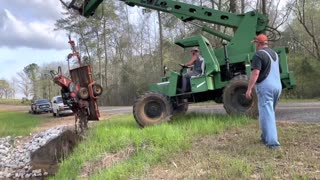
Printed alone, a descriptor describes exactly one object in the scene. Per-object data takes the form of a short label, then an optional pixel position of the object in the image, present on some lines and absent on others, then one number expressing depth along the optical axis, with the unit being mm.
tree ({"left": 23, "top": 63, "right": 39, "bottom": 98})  56599
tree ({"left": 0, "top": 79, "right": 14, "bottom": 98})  71310
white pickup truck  20158
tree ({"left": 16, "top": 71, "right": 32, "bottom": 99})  59204
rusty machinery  9246
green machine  7243
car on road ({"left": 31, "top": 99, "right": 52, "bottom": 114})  27349
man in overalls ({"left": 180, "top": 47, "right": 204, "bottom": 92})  7683
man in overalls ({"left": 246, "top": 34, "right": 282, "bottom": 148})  4600
